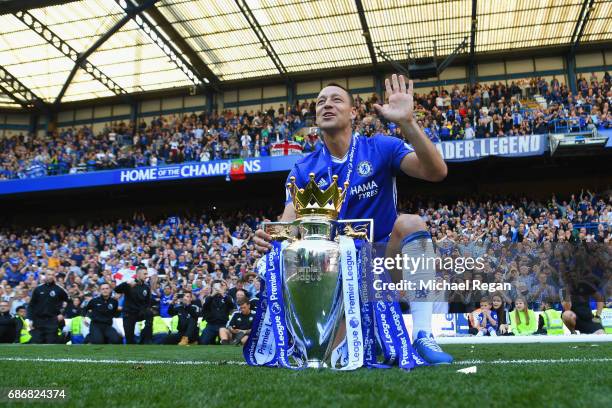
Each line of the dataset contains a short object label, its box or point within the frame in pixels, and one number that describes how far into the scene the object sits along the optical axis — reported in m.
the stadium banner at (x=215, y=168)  20.61
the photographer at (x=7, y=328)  12.87
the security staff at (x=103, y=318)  12.48
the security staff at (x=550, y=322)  9.53
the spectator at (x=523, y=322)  9.69
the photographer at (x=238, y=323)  10.96
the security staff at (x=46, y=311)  12.67
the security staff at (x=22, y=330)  13.18
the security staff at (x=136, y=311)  12.39
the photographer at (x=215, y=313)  11.73
